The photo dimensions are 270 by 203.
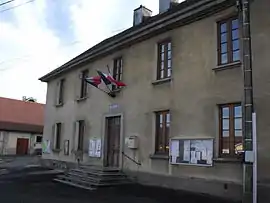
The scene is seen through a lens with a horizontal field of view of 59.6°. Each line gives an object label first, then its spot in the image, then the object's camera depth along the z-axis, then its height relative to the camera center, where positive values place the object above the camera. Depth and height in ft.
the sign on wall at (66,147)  48.59 -4.12
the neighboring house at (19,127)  92.19 -0.89
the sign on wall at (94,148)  40.98 -3.52
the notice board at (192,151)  27.82 -2.53
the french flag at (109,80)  36.88 +7.50
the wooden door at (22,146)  95.07 -8.24
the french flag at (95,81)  37.50 +7.51
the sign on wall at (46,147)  54.47 -4.78
